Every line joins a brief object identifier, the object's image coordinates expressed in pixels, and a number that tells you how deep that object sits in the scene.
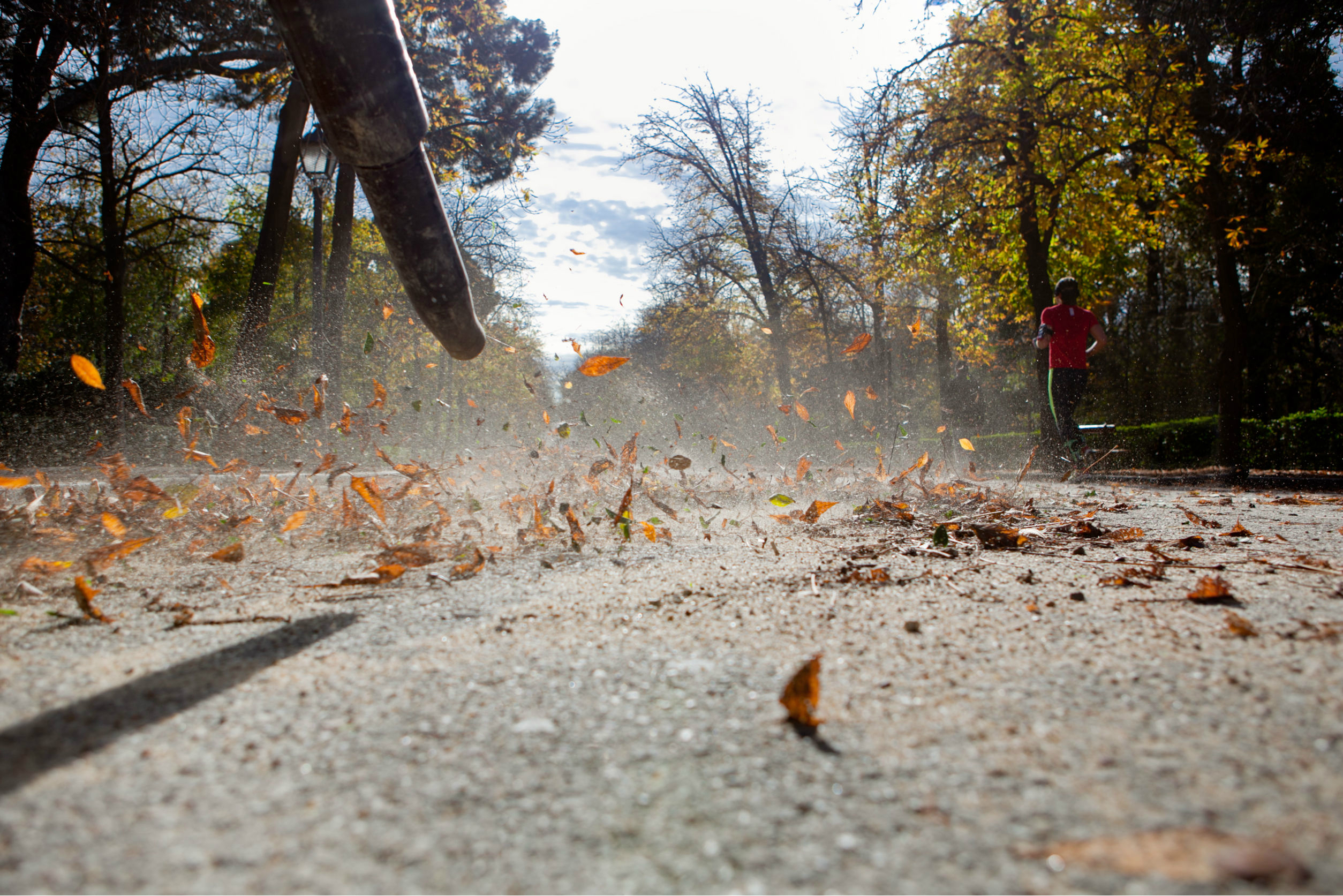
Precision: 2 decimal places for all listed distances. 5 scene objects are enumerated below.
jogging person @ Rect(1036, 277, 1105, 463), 7.66
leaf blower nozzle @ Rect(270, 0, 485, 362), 1.89
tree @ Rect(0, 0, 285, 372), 7.77
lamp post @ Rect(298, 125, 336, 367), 9.22
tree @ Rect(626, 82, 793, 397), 19.22
